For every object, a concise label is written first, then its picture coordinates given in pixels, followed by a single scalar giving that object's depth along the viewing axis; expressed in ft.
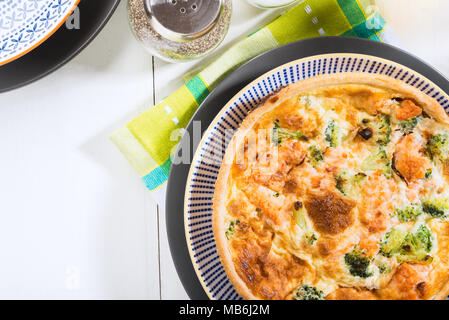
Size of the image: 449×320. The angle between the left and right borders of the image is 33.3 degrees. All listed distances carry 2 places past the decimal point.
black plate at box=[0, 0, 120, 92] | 1.93
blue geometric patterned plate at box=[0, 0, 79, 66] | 1.88
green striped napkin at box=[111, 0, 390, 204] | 2.00
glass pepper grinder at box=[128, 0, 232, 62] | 1.93
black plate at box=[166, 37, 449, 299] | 1.95
